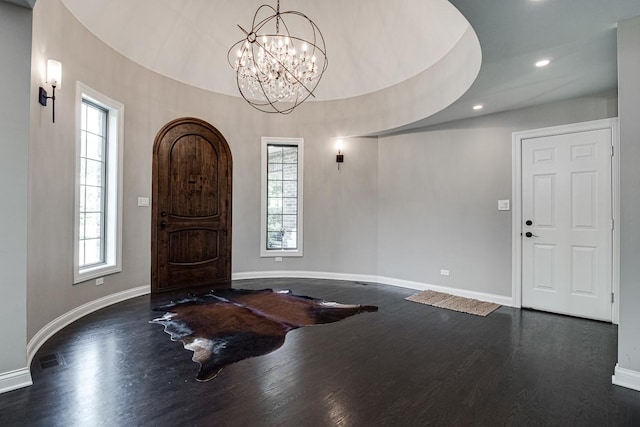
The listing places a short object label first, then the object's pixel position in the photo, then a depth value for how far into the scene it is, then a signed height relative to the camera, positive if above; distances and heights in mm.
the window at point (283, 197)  5621 +308
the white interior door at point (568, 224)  3465 -76
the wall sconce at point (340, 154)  5531 +1044
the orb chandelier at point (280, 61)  3686 +1932
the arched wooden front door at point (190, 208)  4617 +93
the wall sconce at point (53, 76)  2741 +1169
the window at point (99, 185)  3689 +331
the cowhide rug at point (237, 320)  2659 -1121
